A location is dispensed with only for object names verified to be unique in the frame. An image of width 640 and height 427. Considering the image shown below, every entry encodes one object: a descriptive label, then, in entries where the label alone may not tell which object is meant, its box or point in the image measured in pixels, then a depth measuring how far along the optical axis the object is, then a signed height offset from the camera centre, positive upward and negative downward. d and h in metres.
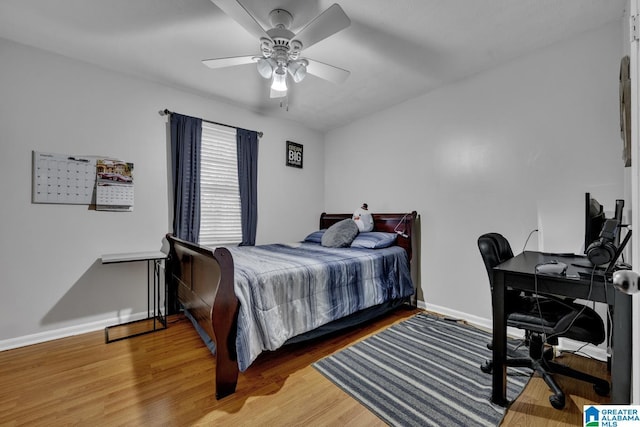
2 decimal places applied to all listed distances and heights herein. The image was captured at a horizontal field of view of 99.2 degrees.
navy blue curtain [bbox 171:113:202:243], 3.01 +0.43
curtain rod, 2.96 +1.10
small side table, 2.40 -0.80
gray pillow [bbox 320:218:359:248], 3.24 -0.26
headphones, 1.26 -0.15
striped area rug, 1.50 -1.09
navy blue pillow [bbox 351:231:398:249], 3.07 -0.31
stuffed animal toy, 3.45 -0.07
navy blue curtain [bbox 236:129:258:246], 3.52 +0.42
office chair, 1.46 -0.61
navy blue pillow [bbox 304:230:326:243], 3.70 -0.33
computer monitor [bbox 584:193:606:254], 1.44 -0.04
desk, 1.14 -0.41
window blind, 3.27 +0.30
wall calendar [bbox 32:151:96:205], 2.36 +0.30
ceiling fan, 1.63 +1.17
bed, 1.65 -0.60
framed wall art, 4.04 +0.88
